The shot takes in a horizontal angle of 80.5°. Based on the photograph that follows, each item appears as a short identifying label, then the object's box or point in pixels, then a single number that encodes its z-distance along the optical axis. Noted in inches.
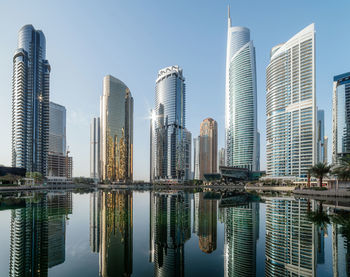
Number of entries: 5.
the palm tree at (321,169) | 3002.0
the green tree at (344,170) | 2449.6
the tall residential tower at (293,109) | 5930.1
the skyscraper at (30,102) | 6865.2
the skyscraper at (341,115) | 7032.5
